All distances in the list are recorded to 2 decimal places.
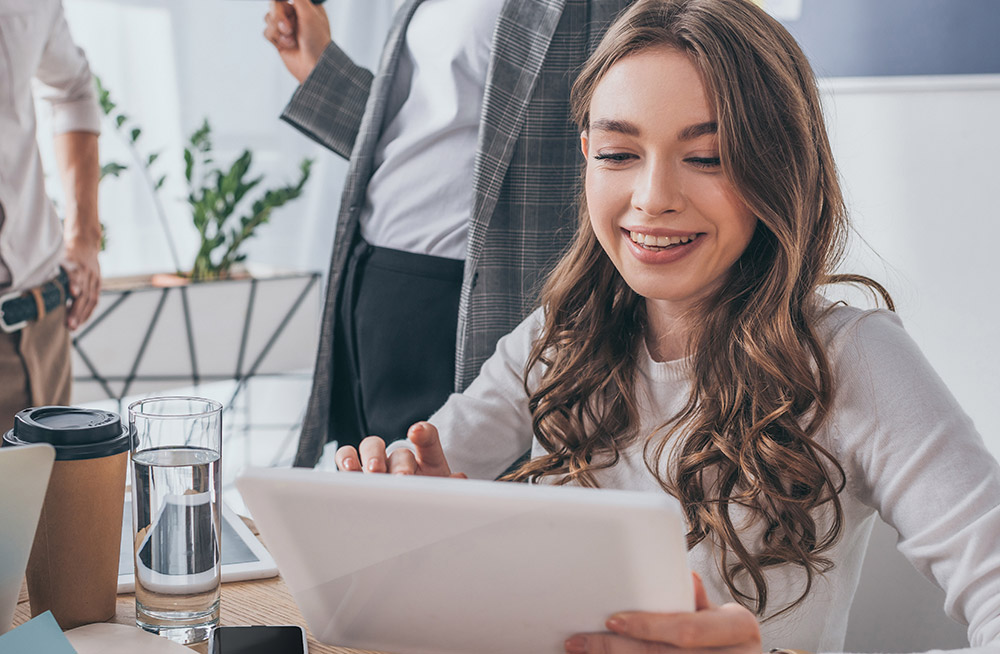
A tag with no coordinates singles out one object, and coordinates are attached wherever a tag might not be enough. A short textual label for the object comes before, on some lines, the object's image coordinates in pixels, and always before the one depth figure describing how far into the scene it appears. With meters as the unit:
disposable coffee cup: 0.70
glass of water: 0.71
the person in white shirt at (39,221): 1.59
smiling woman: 0.92
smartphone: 0.68
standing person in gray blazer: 1.46
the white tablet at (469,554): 0.53
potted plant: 2.33
